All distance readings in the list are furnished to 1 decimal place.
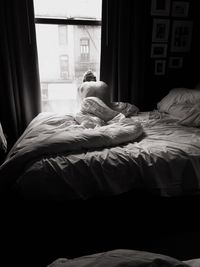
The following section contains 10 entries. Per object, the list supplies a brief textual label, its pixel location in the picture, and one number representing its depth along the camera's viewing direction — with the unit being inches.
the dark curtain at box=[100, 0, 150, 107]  116.6
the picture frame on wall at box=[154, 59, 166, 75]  130.3
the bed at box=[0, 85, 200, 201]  57.1
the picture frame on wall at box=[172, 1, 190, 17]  122.7
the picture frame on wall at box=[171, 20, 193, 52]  126.5
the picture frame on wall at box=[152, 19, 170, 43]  123.5
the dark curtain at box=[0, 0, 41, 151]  106.2
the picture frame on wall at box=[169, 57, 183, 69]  132.2
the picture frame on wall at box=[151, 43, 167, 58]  127.3
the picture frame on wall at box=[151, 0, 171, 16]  119.9
